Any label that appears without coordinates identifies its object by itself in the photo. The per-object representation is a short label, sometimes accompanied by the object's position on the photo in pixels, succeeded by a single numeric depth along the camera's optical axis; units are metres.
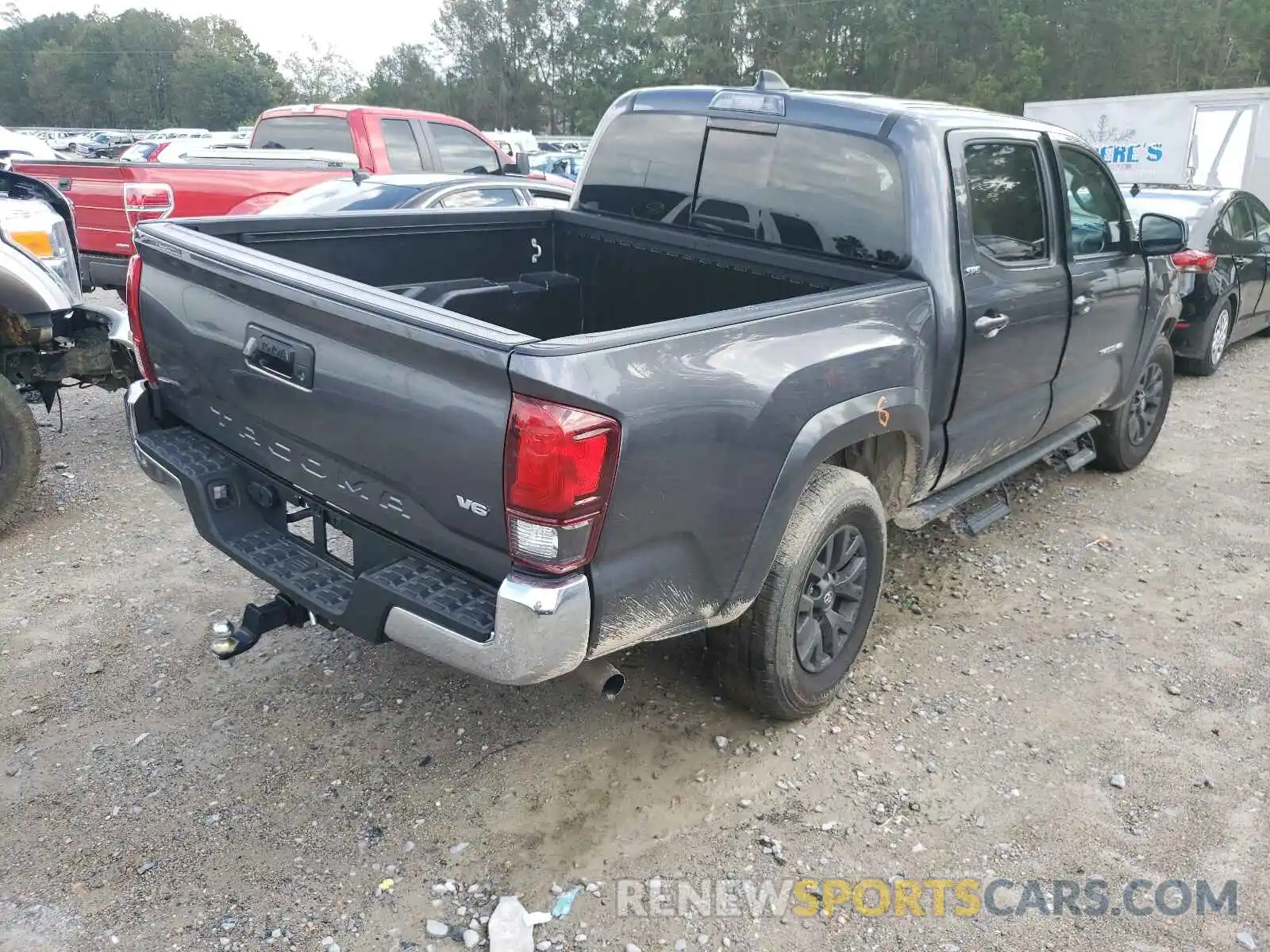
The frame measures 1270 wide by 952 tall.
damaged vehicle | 4.80
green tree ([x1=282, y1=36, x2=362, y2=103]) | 76.88
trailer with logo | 15.19
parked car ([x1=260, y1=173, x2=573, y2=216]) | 6.82
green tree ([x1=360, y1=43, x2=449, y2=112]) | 79.31
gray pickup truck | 2.39
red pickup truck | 7.75
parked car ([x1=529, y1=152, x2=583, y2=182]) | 23.50
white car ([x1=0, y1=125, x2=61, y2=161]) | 12.27
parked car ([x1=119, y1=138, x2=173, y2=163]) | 21.22
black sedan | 8.12
